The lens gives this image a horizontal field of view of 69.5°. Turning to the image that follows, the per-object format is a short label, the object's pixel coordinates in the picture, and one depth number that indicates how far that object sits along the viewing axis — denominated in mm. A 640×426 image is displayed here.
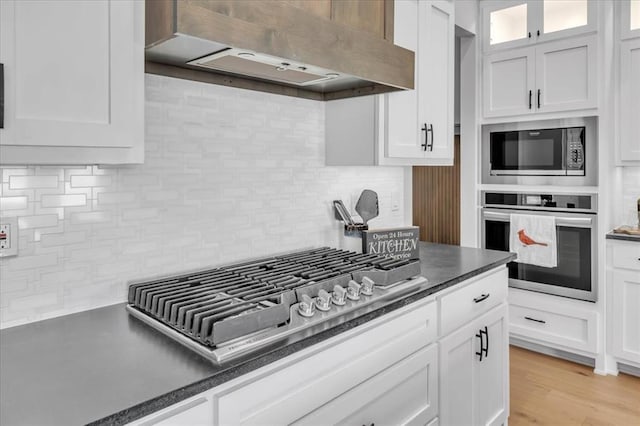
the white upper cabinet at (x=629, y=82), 2963
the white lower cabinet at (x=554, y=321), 3133
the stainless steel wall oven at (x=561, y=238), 3096
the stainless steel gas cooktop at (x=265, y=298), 1133
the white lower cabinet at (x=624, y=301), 2930
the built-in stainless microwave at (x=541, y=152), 3088
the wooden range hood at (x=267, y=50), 1195
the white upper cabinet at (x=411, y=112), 2117
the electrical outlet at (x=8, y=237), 1298
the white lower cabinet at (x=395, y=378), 1105
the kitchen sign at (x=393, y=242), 2114
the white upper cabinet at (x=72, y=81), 1016
